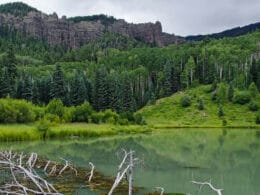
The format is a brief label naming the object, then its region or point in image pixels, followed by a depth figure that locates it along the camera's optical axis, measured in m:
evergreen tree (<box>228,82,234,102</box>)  144.12
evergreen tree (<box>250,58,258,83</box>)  159.18
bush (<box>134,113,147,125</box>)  114.72
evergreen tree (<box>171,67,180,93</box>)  165.75
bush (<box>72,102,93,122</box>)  102.38
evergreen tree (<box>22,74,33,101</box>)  120.50
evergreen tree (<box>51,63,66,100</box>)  123.25
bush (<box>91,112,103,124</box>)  104.38
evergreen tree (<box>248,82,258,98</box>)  143.50
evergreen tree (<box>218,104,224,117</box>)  132.00
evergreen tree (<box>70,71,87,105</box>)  125.56
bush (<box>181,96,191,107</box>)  142.25
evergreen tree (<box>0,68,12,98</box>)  119.00
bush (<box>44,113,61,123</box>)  93.69
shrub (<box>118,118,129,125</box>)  107.50
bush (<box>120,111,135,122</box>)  113.25
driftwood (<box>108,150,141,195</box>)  16.63
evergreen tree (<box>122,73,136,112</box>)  136.00
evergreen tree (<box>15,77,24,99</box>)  120.94
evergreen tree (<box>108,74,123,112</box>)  128.25
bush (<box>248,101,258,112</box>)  135.11
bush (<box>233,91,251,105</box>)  140.62
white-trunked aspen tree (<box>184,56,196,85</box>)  169.21
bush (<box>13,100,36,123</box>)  90.00
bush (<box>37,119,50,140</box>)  81.25
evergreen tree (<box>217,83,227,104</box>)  143.25
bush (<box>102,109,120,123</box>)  105.94
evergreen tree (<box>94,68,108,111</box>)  129.25
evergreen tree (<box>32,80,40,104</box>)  121.19
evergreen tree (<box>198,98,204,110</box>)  137.88
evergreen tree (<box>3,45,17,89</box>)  145.65
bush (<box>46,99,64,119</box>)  99.11
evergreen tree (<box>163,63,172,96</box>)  162.00
